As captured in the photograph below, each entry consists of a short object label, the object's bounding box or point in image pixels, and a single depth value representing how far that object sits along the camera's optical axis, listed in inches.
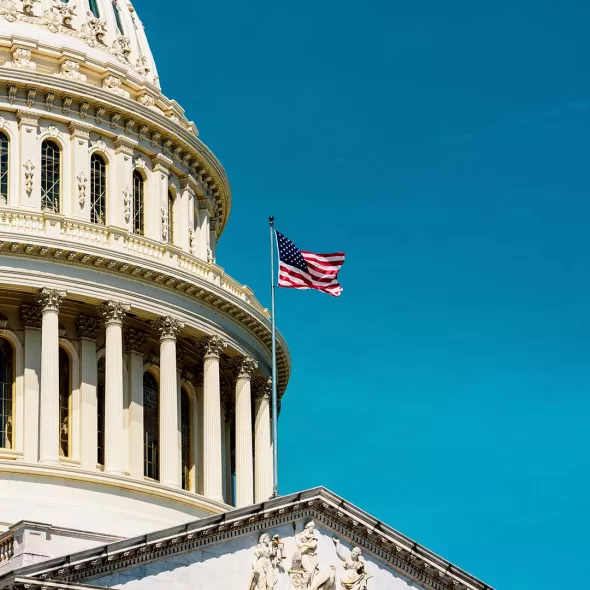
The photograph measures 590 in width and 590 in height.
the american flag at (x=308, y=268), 2536.9
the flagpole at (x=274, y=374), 2496.3
